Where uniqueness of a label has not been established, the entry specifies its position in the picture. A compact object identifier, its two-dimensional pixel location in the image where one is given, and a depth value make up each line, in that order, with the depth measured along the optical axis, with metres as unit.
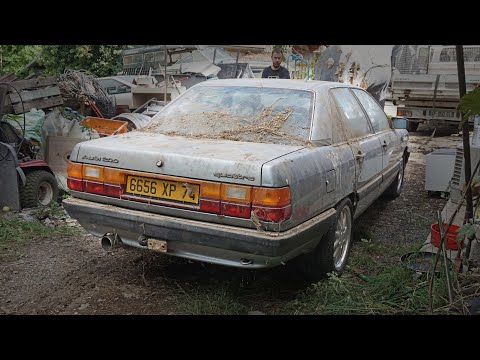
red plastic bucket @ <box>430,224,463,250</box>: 3.59
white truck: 10.75
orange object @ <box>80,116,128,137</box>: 7.82
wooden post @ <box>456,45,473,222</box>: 2.92
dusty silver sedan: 2.79
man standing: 6.71
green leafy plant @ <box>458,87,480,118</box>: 2.57
